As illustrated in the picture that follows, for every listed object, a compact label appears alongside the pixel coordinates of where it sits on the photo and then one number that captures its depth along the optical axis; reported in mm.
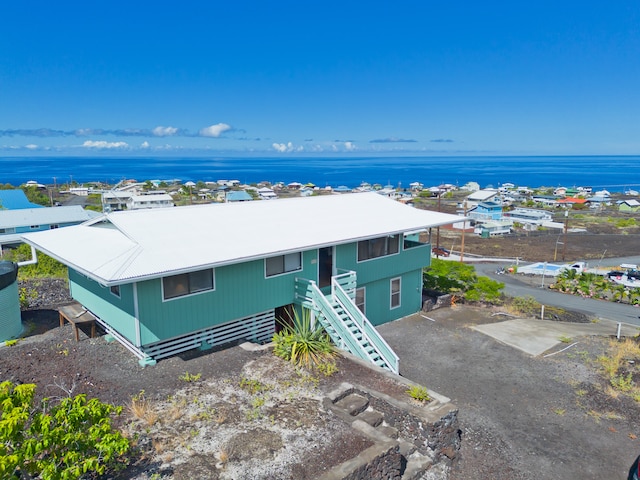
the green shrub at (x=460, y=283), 22578
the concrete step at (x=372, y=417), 10423
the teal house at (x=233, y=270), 12344
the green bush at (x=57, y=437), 5888
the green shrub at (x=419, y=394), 11008
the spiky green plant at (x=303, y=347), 12578
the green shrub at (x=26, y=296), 18625
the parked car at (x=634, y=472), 8658
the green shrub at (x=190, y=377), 11488
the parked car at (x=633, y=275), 35656
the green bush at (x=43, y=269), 24156
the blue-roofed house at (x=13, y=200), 54688
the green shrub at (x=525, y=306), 21562
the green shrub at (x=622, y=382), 13352
